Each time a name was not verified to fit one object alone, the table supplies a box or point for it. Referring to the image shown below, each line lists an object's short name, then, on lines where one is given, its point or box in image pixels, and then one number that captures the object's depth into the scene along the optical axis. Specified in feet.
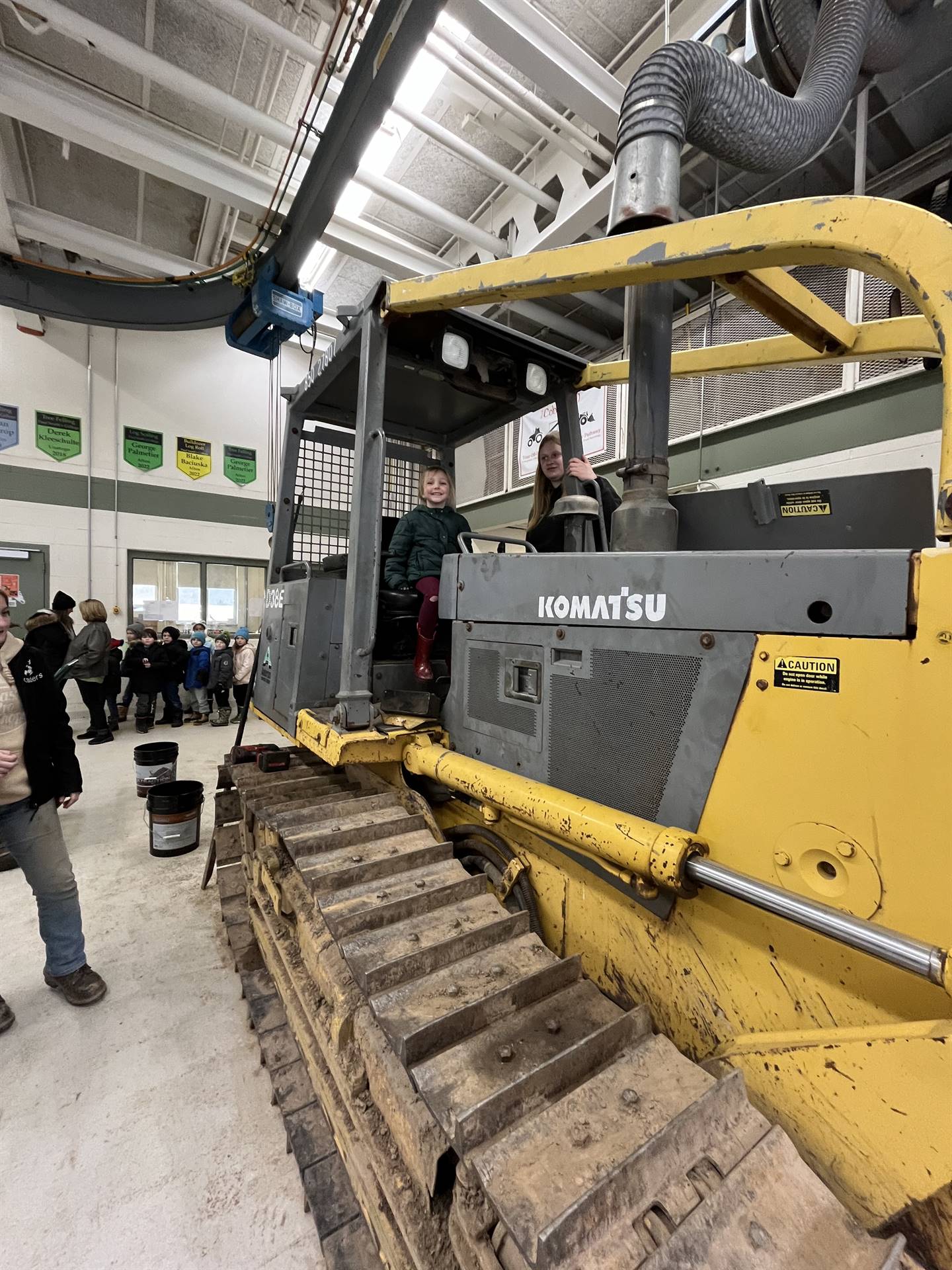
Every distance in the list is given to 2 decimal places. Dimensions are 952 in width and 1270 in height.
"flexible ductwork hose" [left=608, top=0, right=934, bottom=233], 5.54
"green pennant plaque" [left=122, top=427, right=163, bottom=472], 31.96
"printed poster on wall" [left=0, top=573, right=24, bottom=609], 28.60
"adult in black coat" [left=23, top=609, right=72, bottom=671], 22.03
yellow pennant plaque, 33.50
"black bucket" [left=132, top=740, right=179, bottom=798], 16.14
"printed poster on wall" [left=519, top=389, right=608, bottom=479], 24.86
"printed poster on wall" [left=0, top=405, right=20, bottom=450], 28.99
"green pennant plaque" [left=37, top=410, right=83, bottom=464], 29.86
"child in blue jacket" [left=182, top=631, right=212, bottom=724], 30.55
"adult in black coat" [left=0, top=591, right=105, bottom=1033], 8.30
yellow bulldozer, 3.35
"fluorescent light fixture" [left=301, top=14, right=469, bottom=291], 15.06
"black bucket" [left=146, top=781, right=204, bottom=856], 13.80
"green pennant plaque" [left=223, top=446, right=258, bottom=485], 34.96
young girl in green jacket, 8.58
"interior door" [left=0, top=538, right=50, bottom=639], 28.81
